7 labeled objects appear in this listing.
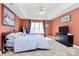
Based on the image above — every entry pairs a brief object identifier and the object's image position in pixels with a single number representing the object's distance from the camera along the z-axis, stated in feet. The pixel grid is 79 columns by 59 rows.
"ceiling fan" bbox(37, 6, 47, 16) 7.95
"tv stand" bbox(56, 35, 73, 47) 7.80
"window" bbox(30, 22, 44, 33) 13.46
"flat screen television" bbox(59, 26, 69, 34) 9.12
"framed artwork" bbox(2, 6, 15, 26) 6.57
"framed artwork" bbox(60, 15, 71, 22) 8.58
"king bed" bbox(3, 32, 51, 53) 5.89
